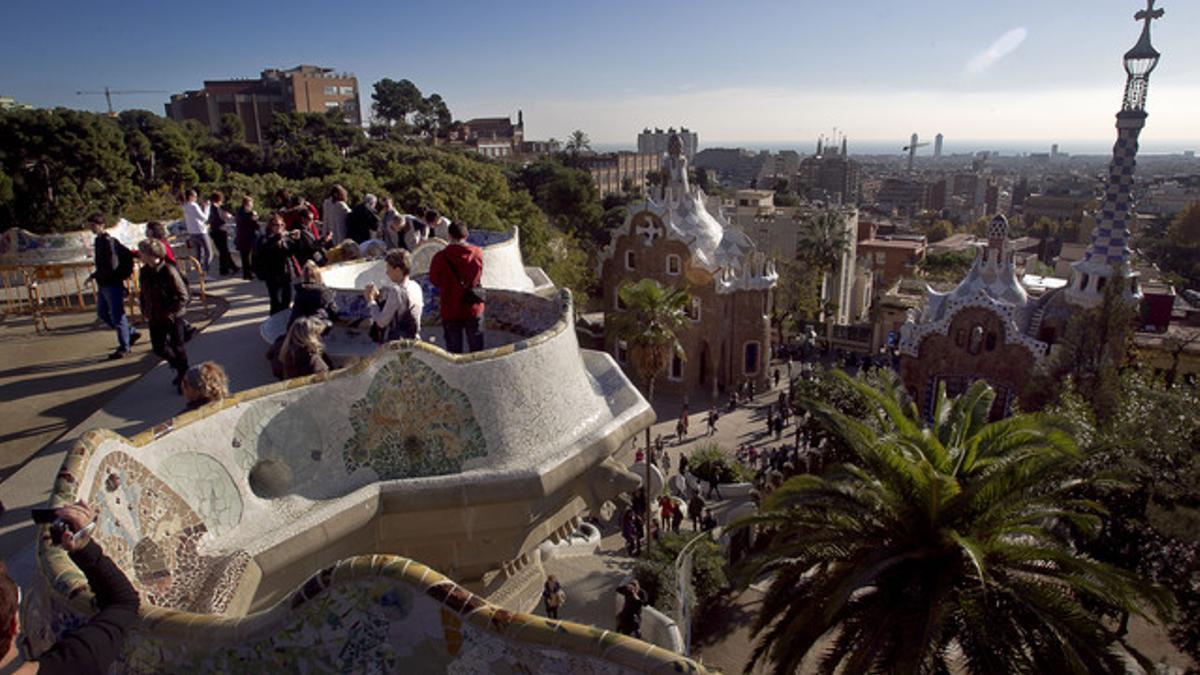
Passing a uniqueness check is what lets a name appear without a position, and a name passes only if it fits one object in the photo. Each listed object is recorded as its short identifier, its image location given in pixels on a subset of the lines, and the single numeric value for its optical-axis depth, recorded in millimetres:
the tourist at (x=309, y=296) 6402
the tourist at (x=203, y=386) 4348
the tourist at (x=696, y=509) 15812
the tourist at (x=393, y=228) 10617
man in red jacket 6441
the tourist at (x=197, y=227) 12859
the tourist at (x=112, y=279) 7789
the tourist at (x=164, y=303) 6609
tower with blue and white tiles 20391
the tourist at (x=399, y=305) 6086
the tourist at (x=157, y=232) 6994
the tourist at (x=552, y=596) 8586
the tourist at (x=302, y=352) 5793
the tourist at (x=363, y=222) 12000
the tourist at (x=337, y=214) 12508
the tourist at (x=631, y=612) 9180
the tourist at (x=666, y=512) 15297
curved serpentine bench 2562
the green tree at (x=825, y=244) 37562
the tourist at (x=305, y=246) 9312
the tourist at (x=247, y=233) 11759
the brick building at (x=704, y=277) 27547
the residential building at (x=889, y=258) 53938
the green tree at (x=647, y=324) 19516
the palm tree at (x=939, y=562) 5859
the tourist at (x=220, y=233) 13031
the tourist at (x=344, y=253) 9891
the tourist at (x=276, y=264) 8961
